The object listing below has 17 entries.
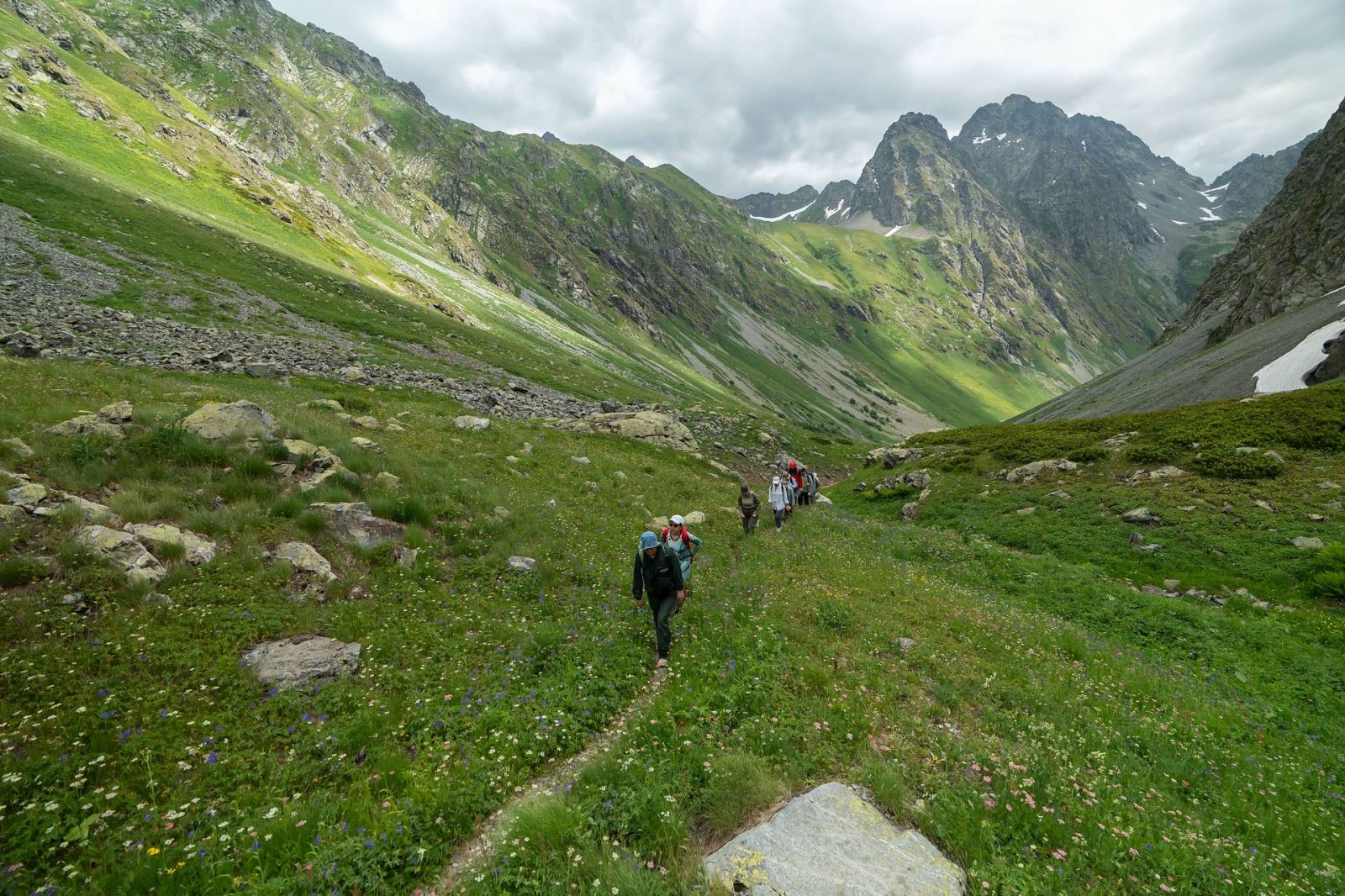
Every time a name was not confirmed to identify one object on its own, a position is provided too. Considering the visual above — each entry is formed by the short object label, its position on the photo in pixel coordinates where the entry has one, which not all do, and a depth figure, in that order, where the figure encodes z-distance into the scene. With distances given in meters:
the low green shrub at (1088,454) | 28.67
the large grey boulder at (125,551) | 9.02
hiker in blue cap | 10.94
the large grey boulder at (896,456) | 43.77
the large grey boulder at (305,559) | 10.82
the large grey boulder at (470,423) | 25.69
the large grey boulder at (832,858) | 5.09
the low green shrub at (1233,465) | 21.89
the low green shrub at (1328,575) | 14.59
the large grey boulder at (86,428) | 12.24
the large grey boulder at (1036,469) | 29.08
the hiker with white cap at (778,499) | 23.83
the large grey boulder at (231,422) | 14.06
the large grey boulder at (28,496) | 9.31
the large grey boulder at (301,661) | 8.10
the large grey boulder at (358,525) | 12.41
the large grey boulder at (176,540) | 9.80
